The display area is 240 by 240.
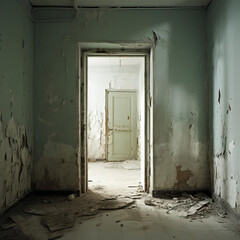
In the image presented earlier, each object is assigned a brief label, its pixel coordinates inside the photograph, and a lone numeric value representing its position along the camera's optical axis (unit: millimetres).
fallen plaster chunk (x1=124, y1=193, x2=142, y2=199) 3467
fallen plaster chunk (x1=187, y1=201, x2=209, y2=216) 2856
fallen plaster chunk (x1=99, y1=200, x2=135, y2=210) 3035
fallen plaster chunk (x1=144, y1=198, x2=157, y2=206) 3188
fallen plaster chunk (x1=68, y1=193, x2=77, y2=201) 3340
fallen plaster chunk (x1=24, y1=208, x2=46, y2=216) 2816
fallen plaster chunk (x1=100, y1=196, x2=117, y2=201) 3366
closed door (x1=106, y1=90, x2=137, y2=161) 7297
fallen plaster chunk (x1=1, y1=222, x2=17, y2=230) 2422
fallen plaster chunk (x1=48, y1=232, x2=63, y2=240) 2253
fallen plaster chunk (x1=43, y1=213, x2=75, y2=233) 2438
